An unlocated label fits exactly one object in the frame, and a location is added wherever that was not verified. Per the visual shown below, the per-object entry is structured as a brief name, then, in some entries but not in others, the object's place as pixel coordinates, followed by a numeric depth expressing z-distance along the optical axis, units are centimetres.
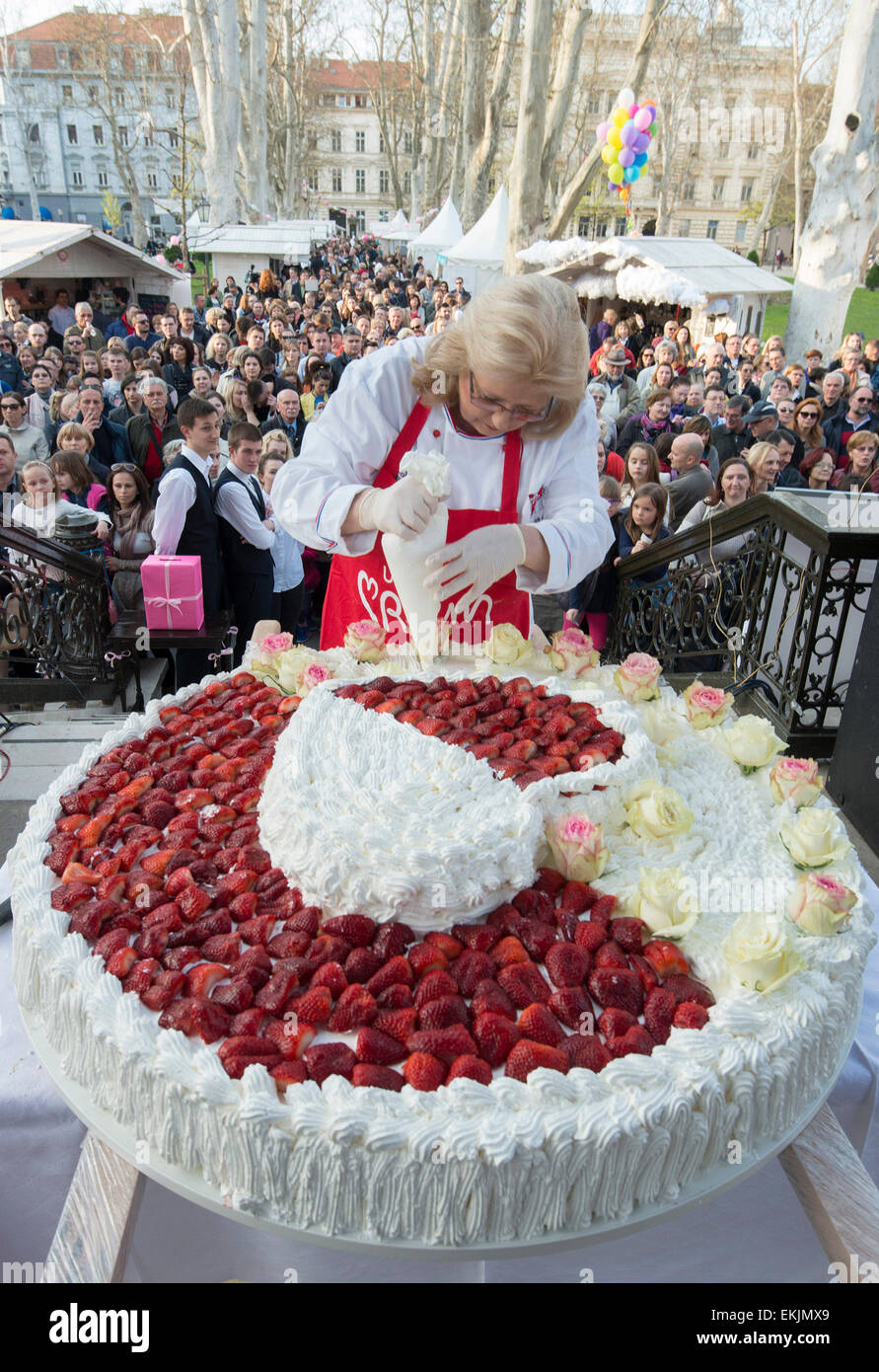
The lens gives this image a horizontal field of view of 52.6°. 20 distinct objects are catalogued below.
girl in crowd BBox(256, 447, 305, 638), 475
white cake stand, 127
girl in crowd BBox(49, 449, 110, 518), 498
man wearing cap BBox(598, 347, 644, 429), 838
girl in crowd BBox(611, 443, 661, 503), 539
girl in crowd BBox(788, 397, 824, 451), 709
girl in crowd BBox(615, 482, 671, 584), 498
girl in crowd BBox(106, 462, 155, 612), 484
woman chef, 187
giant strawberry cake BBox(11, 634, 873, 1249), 126
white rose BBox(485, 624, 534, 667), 235
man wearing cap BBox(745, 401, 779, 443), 723
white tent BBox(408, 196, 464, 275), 2434
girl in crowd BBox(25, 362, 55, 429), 696
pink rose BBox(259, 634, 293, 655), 243
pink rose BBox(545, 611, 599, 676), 248
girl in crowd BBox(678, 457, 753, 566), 496
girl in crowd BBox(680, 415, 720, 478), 632
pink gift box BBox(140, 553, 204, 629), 389
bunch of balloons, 1234
